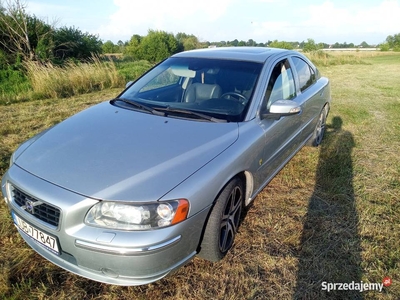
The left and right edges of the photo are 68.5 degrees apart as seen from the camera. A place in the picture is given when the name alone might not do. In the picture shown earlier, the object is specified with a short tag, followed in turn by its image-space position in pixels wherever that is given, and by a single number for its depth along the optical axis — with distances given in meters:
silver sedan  1.63
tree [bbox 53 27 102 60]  17.71
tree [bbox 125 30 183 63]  37.78
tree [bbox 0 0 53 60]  13.04
